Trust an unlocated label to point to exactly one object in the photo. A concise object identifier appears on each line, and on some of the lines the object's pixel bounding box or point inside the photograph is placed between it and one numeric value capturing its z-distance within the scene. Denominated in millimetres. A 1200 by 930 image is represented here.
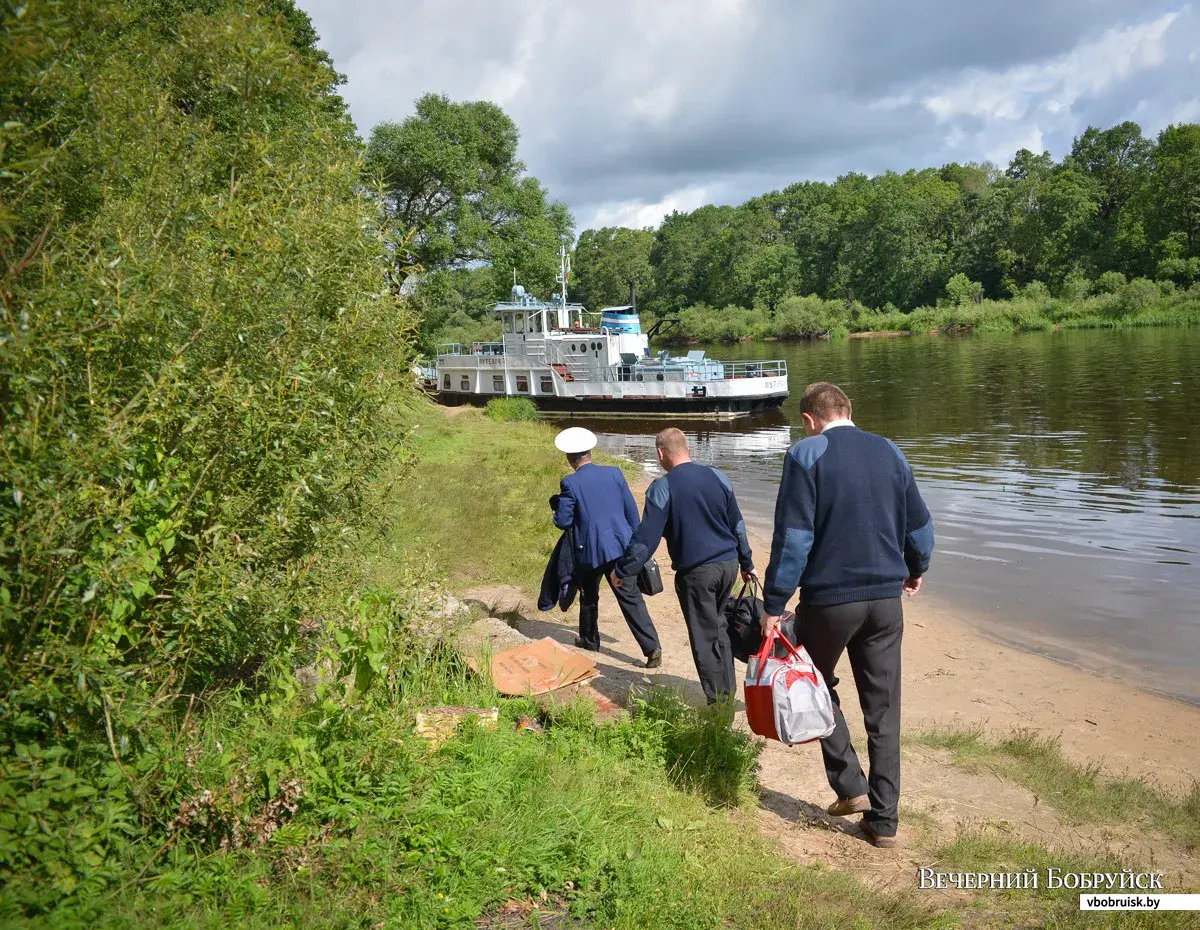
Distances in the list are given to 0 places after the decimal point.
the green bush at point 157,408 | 3076
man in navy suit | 6918
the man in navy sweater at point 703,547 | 5492
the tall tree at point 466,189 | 31141
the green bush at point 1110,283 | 63688
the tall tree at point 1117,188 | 68125
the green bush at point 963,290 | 76375
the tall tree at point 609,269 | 120812
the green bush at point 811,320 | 79000
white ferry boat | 32438
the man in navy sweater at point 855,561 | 4215
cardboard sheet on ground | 5547
